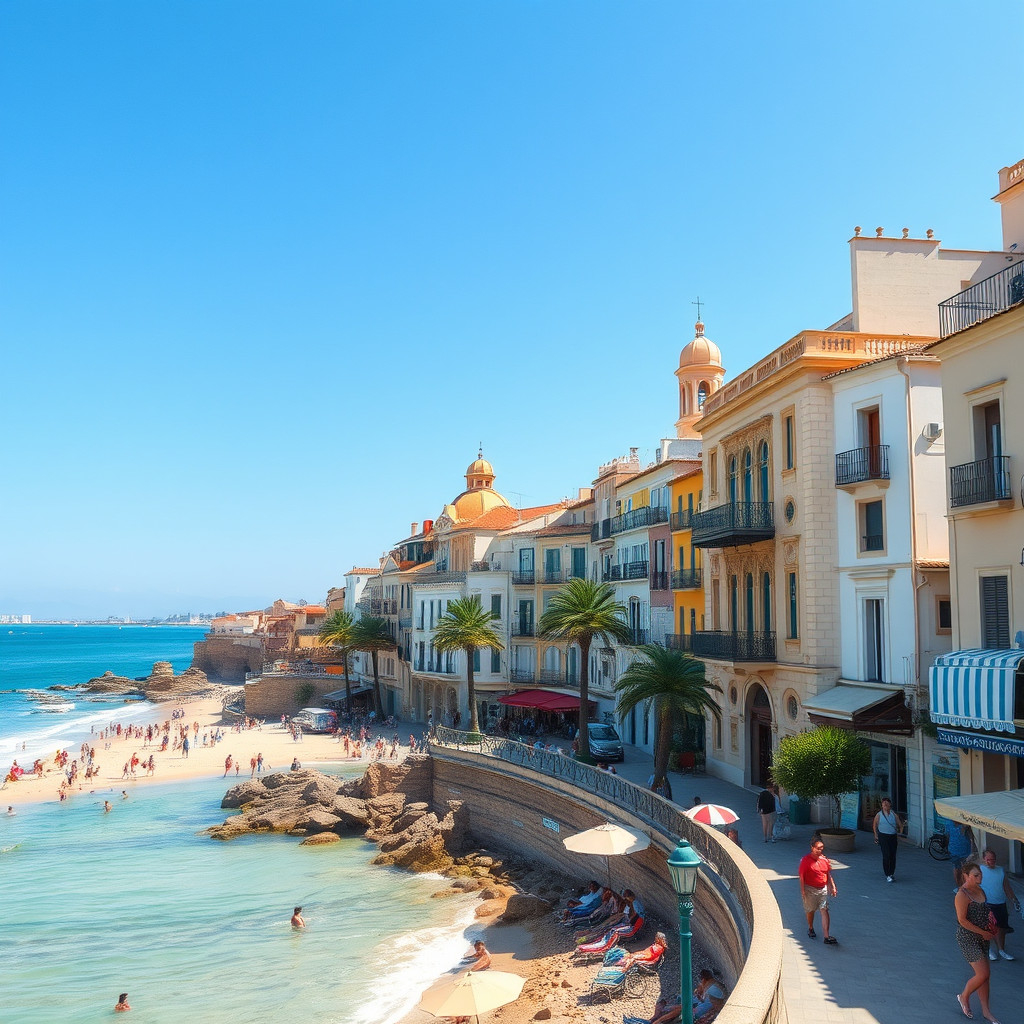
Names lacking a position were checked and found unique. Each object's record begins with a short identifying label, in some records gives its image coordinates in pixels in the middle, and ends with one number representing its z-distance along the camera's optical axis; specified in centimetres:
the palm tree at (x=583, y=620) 3641
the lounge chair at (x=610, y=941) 2119
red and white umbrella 1908
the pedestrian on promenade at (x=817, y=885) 1480
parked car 3694
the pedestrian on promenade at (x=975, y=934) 1148
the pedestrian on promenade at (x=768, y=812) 2278
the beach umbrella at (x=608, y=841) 2053
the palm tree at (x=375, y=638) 6825
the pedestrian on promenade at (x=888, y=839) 1848
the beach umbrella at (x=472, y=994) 1681
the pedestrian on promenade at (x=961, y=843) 1952
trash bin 2509
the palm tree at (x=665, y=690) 2833
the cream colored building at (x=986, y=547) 1833
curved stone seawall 1091
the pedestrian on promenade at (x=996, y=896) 1366
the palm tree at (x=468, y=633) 4847
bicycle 2030
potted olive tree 2117
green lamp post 1134
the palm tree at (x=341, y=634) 6944
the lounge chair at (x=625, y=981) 1888
